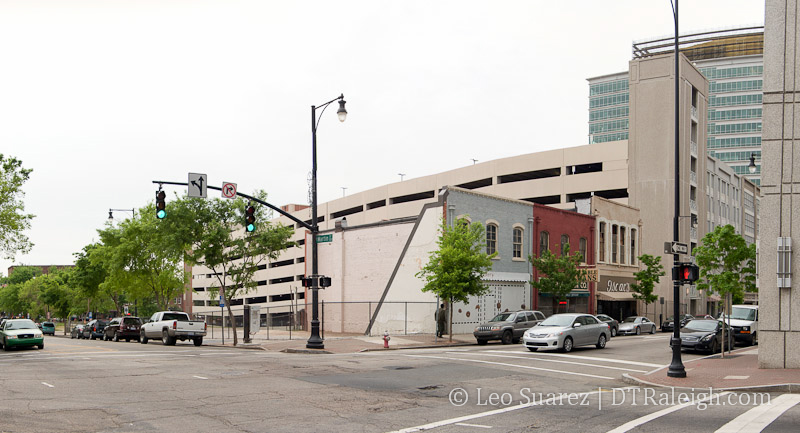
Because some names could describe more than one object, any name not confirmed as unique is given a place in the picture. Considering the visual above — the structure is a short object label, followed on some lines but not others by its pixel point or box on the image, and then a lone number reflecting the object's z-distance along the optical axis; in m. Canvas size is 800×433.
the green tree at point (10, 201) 33.53
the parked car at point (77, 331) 50.08
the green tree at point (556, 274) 38.78
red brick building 41.47
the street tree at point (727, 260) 24.08
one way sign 17.64
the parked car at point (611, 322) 36.16
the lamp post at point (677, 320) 16.50
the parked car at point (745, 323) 28.83
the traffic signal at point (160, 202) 21.91
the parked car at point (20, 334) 28.73
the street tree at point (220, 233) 32.81
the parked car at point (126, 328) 40.47
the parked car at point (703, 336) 25.00
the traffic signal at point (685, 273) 17.41
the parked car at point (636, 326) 41.06
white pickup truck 33.34
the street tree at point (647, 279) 49.78
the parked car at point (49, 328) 59.56
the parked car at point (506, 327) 29.78
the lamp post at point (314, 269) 25.48
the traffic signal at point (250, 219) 24.06
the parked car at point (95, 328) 46.47
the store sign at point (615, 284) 47.19
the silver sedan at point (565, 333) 24.30
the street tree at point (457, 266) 30.48
